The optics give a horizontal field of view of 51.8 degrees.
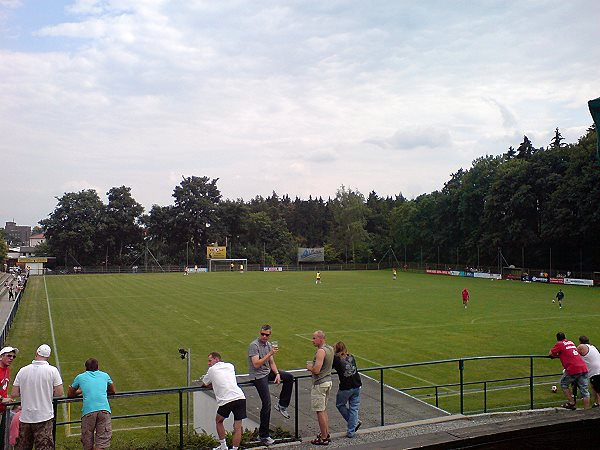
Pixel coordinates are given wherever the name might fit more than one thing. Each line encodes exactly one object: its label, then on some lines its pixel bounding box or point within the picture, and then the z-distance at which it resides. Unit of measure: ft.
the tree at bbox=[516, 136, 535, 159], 336.49
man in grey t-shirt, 29.22
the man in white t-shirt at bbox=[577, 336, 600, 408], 38.93
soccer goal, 325.75
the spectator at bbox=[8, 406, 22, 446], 25.99
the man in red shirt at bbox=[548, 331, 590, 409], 38.58
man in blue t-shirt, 26.45
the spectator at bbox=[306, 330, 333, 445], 29.32
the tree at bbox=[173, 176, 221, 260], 369.91
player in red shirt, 123.91
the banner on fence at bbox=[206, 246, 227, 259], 323.98
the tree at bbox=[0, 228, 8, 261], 300.18
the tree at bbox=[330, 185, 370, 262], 368.27
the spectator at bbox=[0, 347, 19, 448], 28.35
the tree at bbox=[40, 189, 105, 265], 332.60
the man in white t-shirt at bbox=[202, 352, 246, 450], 28.14
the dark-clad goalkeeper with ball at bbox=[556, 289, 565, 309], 122.05
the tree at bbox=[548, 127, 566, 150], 324.19
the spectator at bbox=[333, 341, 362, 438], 30.66
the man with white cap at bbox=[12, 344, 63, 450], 25.80
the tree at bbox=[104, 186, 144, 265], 344.69
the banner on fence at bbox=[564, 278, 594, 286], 193.82
